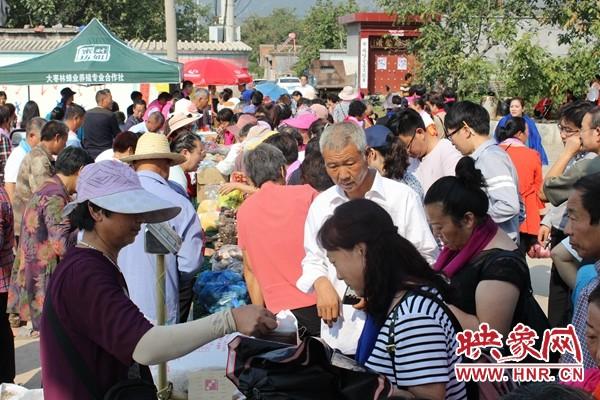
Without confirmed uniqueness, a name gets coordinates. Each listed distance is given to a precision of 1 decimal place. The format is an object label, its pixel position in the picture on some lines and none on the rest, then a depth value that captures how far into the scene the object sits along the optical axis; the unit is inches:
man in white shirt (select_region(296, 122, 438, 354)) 143.3
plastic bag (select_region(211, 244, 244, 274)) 245.5
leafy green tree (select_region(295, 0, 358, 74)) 1964.8
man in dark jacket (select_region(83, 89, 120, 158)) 446.9
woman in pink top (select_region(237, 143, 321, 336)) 179.3
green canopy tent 445.1
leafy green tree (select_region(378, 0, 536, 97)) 668.7
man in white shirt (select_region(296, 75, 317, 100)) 701.3
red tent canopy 780.6
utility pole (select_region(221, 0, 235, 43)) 1521.9
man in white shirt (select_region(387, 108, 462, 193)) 254.4
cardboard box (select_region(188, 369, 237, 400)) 136.6
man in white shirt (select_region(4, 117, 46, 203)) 320.5
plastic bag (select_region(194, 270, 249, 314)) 219.8
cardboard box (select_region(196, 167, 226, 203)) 356.5
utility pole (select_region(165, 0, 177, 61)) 724.7
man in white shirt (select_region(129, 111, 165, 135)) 365.4
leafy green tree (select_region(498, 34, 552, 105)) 621.3
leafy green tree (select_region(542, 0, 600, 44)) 607.2
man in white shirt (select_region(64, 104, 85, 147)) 372.2
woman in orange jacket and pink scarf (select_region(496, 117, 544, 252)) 267.0
